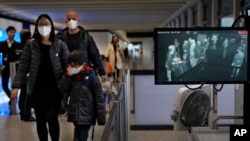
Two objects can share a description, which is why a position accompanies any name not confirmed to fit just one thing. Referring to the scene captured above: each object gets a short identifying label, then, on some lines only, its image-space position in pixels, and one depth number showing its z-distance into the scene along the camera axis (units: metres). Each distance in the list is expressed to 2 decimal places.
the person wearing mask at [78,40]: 4.59
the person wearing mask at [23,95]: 6.18
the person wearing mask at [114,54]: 10.57
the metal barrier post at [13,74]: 7.07
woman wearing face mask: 3.97
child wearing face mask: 3.85
